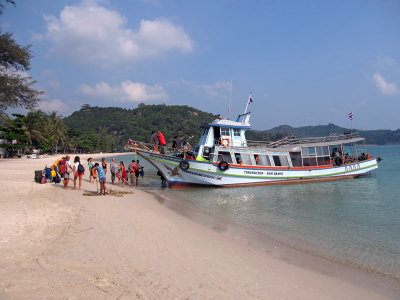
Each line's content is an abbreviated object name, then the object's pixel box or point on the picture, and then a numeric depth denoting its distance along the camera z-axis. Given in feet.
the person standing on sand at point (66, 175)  42.29
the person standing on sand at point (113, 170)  55.19
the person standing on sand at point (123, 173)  55.31
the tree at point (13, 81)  59.62
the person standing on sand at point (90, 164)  51.92
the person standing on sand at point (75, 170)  42.15
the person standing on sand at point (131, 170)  57.11
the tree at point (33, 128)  152.87
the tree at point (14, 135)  139.95
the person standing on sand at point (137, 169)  56.95
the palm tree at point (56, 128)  212.41
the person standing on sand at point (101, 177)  38.14
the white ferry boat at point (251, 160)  56.59
